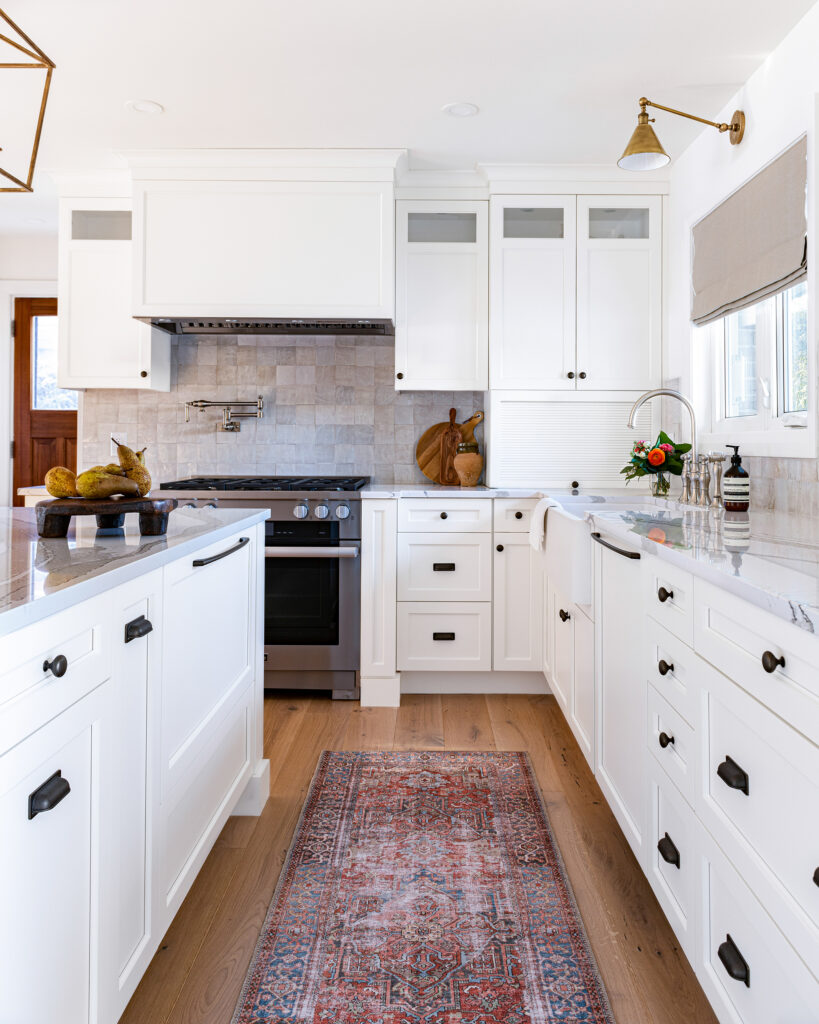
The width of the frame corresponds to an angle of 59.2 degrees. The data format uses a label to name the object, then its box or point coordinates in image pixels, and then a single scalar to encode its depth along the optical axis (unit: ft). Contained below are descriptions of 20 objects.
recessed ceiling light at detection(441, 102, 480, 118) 9.02
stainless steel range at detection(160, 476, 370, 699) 10.36
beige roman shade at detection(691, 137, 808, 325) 7.11
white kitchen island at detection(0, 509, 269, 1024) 2.88
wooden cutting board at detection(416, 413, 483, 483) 12.19
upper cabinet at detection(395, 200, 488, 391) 11.14
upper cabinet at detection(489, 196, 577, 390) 11.00
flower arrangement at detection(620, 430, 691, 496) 8.97
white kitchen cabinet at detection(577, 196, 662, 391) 10.96
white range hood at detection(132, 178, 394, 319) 10.61
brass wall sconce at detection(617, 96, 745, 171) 6.98
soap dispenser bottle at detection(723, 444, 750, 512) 6.47
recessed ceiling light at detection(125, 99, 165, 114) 9.02
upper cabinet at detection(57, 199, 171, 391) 11.40
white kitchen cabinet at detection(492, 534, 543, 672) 10.54
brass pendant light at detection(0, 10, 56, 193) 4.11
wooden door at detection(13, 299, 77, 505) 14.84
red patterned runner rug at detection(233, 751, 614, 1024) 4.61
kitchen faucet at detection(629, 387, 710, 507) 8.15
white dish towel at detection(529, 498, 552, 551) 9.11
